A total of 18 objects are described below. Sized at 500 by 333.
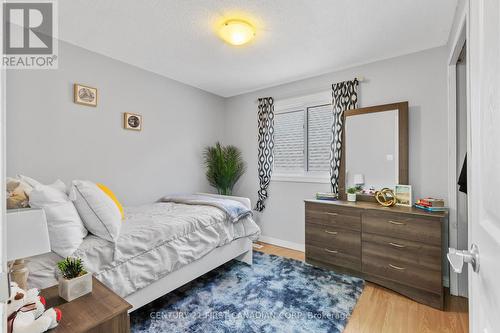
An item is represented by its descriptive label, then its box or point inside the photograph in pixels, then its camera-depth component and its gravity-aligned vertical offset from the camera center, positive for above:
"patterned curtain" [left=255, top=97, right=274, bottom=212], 3.58 +0.38
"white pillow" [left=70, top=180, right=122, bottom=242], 1.63 -0.32
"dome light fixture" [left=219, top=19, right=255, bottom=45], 1.98 +1.15
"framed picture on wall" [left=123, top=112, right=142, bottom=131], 2.79 +0.54
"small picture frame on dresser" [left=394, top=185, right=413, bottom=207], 2.41 -0.30
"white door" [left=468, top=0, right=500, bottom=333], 0.51 +0.01
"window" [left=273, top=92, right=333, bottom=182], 3.18 +0.38
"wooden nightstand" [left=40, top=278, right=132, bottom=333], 0.97 -0.64
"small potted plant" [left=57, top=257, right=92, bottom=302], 1.14 -0.55
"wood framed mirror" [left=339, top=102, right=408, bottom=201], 2.54 +0.21
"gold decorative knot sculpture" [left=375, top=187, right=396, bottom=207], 2.51 -0.32
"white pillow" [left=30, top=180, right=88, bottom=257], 1.38 -0.32
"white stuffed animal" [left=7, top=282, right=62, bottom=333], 0.87 -0.57
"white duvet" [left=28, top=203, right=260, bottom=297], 1.49 -0.60
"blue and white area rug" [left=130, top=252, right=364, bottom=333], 1.76 -1.16
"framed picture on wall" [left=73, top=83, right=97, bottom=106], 2.38 +0.74
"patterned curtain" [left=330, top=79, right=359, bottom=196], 2.87 +0.64
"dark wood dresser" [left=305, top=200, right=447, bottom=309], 2.01 -0.75
